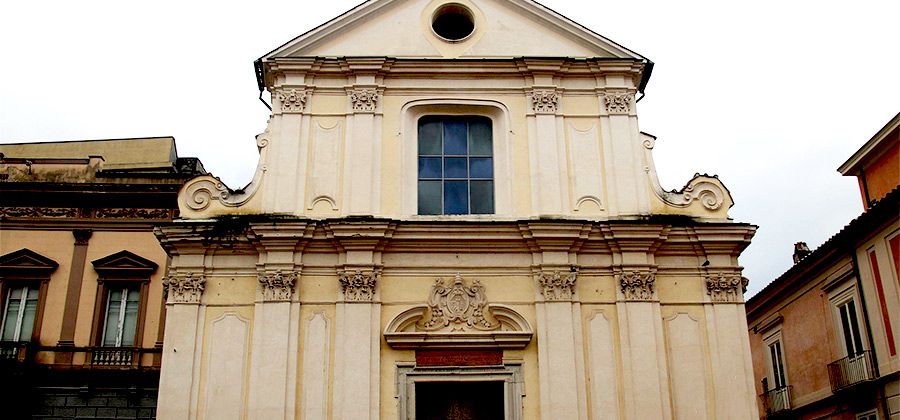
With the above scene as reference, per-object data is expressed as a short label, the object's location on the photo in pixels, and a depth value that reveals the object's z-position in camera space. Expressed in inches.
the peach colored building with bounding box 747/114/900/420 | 704.4
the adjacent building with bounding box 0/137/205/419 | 706.2
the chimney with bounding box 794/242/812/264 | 942.9
